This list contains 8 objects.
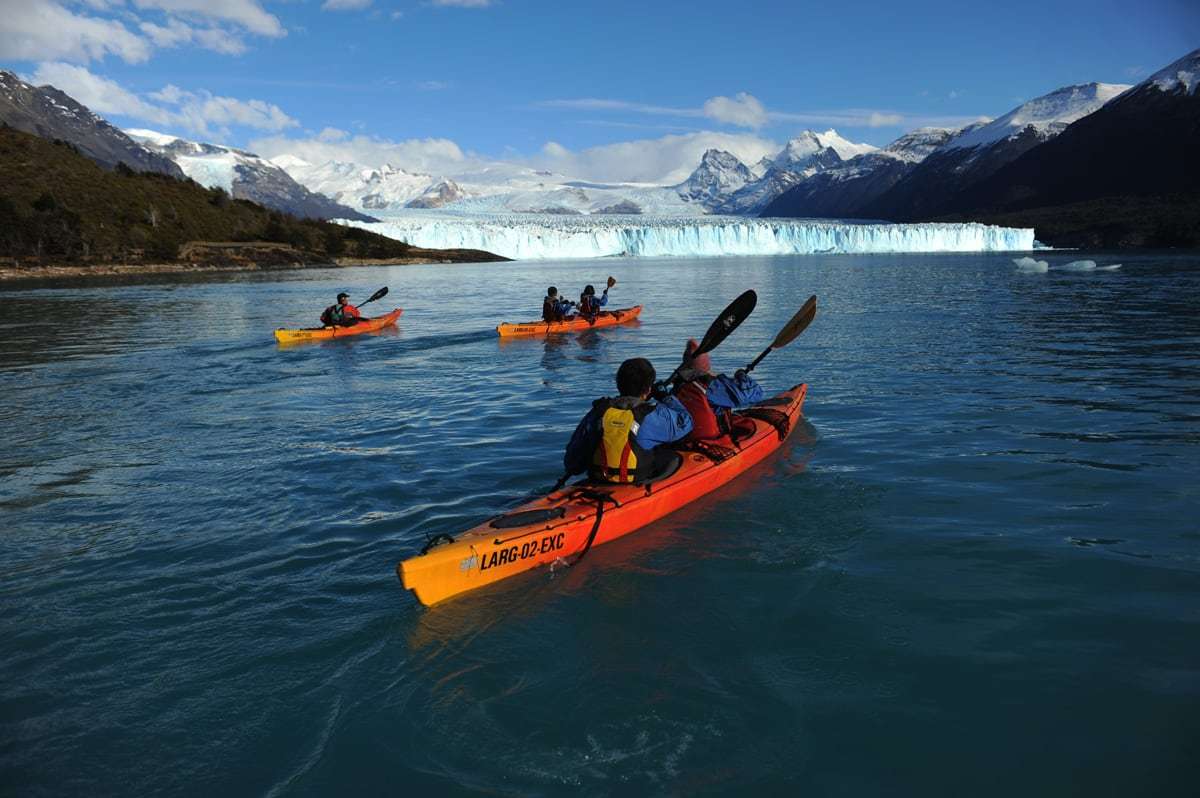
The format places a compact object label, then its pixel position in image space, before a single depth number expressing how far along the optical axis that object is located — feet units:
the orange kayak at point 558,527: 15.89
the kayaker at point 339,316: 62.44
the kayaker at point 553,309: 62.44
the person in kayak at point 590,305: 65.21
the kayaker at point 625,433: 19.07
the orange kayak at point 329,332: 58.39
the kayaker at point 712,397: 23.26
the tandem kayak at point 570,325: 60.54
